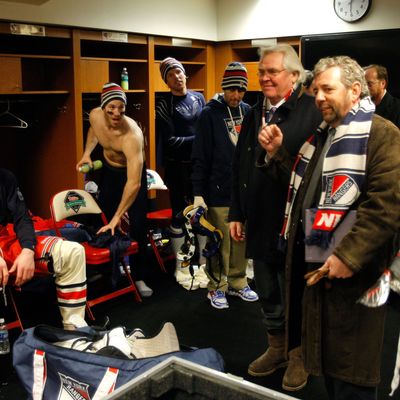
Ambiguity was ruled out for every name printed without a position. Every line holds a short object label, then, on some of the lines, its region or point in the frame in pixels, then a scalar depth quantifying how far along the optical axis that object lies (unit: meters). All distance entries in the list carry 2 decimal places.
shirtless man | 3.68
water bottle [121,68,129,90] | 4.94
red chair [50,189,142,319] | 3.46
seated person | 3.06
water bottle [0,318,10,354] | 3.06
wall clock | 4.89
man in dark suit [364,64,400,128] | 4.06
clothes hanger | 4.32
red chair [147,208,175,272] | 4.38
